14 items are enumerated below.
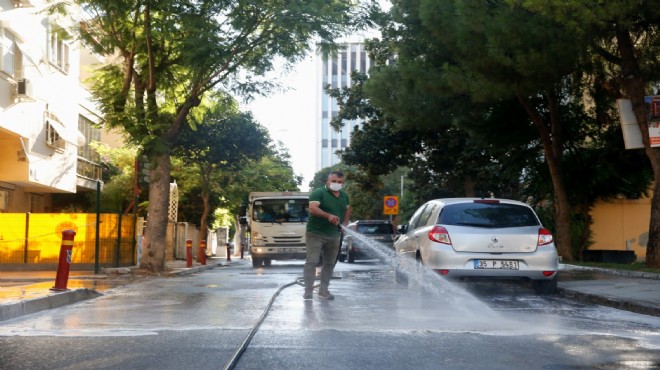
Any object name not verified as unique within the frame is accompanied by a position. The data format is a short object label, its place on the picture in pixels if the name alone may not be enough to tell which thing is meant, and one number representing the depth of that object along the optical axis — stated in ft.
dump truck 88.63
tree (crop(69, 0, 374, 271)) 63.72
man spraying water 38.93
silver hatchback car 41.11
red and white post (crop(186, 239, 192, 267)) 87.76
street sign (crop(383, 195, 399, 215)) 111.75
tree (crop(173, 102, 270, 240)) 132.87
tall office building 453.17
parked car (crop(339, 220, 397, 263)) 99.81
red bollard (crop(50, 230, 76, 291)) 40.29
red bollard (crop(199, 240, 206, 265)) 101.16
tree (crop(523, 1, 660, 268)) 54.90
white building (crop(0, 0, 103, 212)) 76.38
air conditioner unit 76.89
